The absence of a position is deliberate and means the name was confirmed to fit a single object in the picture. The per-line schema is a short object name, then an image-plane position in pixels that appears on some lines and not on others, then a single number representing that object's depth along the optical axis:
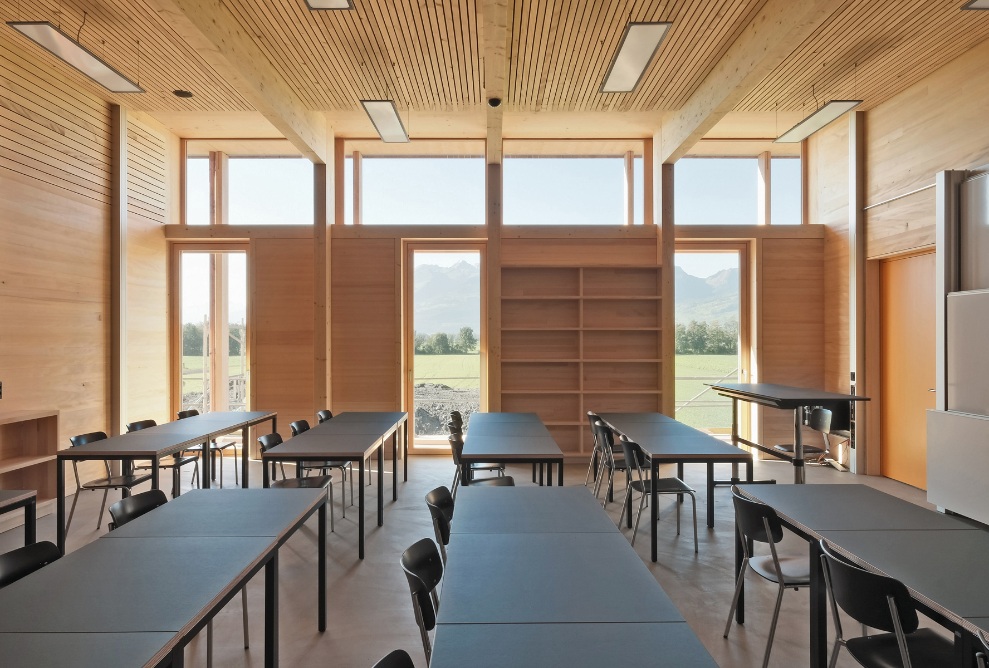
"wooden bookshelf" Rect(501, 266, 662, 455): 7.64
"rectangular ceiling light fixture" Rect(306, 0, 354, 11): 4.10
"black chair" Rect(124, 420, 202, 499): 5.13
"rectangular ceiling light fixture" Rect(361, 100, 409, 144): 5.43
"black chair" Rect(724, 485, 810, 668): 2.67
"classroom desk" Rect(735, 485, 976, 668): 2.34
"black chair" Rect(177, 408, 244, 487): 6.06
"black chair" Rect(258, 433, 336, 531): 4.57
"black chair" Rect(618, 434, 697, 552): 4.36
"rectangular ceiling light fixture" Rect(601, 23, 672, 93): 4.18
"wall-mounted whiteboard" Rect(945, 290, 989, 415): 4.56
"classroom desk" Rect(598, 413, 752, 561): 4.06
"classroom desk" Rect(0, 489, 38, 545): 3.17
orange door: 6.02
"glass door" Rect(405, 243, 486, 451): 7.97
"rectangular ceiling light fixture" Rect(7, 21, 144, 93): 4.09
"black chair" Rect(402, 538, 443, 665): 1.95
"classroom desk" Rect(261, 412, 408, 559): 4.15
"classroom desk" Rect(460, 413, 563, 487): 4.08
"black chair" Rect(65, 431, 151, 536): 4.61
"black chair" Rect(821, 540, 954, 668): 1.83
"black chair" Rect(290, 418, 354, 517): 4.95
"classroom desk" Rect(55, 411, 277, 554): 4.11
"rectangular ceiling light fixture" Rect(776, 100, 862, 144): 5.53
